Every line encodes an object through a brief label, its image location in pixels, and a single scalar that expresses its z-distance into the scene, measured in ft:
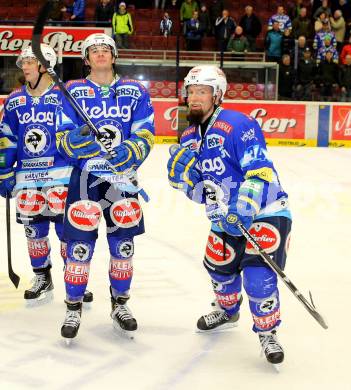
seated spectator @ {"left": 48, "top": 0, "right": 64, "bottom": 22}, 45.24
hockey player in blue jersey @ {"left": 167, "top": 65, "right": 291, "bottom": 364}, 11.02
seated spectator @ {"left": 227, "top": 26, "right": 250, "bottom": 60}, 45.70
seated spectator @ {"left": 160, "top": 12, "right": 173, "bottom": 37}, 48.38
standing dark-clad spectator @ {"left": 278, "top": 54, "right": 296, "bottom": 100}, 43.88
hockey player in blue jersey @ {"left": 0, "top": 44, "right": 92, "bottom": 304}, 14.01
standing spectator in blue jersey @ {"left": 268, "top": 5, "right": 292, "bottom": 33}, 46.21
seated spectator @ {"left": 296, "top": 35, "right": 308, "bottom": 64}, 44.50
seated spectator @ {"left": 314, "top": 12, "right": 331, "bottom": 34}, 46.26
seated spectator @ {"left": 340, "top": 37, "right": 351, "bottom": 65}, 45.28
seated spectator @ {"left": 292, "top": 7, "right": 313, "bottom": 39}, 46.37
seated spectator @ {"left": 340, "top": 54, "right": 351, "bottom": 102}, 43.69
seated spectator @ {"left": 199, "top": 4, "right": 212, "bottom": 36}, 47.65
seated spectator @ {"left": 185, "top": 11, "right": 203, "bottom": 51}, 47.52
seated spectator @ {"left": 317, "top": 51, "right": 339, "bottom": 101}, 43.52
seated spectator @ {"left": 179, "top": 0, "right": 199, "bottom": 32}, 48.73
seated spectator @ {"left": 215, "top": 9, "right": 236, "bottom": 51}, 46.73
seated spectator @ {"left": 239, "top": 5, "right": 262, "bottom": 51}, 47.39
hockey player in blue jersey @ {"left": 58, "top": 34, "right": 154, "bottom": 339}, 12.11
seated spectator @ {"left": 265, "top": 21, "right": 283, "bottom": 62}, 45.52
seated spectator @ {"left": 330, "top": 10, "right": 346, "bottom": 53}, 47.52
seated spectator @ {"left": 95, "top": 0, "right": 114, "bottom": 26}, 45.62
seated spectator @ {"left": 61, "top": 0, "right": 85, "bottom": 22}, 46.37
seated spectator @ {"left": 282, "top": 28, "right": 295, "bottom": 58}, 45.14
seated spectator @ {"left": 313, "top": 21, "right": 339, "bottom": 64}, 44.96
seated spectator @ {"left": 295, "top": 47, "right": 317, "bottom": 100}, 43.62
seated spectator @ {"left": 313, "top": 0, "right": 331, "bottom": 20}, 47.80
